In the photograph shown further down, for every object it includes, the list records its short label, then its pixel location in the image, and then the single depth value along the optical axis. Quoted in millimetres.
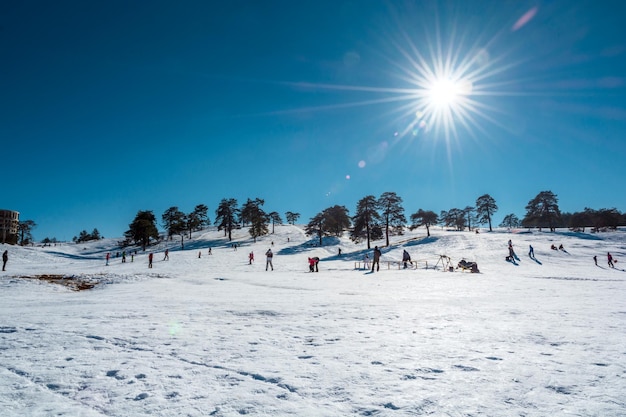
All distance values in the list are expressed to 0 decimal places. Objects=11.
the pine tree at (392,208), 55500
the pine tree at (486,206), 83375
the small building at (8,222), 99750
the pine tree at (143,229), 73938
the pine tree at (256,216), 74875
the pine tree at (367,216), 55719
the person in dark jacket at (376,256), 24812
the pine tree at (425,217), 75625
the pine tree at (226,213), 78875
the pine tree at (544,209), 72062
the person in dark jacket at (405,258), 29445
